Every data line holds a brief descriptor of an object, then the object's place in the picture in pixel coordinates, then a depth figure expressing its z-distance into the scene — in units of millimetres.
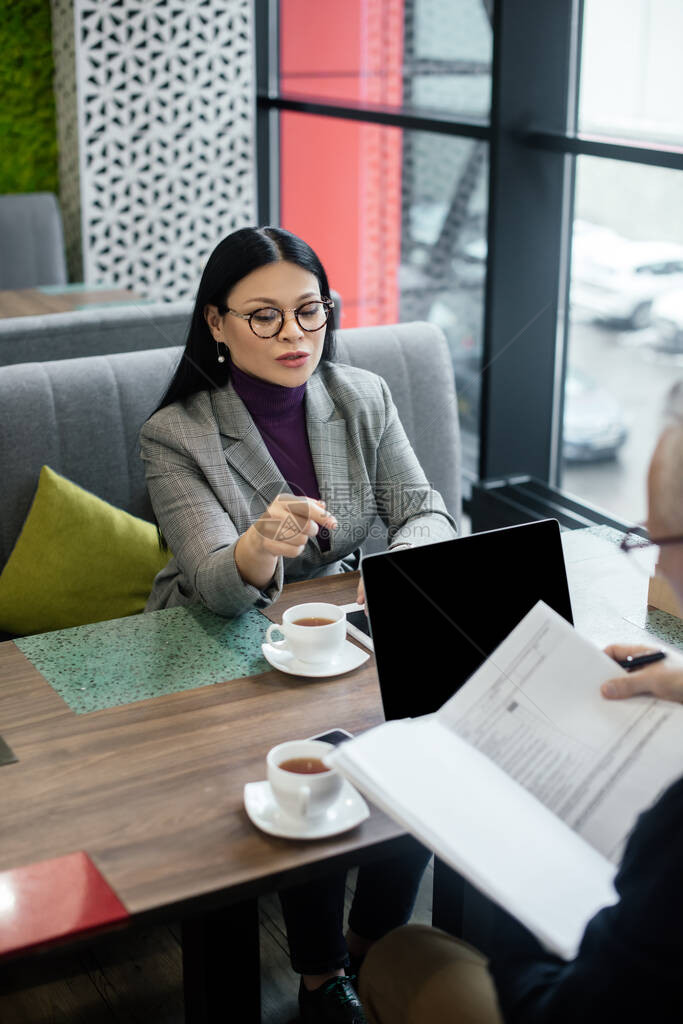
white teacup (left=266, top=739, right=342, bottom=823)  1147
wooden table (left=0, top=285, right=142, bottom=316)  3494
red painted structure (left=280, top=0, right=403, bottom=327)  4223
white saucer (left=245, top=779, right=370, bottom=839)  1149
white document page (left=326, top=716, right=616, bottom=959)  988
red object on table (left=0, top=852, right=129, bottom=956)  1021
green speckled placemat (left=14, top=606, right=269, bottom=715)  1459
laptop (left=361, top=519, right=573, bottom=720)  1339
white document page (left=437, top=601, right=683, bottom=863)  1124
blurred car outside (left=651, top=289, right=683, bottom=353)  3123
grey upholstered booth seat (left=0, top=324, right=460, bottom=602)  2209
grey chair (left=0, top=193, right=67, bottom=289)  4668
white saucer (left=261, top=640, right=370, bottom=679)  1484
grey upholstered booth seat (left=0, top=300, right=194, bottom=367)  2799
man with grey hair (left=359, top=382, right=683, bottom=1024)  865
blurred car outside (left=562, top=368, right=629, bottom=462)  3547
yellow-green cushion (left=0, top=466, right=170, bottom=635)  2191
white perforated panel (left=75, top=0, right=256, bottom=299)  4520
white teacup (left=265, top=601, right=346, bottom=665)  1478
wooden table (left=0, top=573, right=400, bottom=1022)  1104
